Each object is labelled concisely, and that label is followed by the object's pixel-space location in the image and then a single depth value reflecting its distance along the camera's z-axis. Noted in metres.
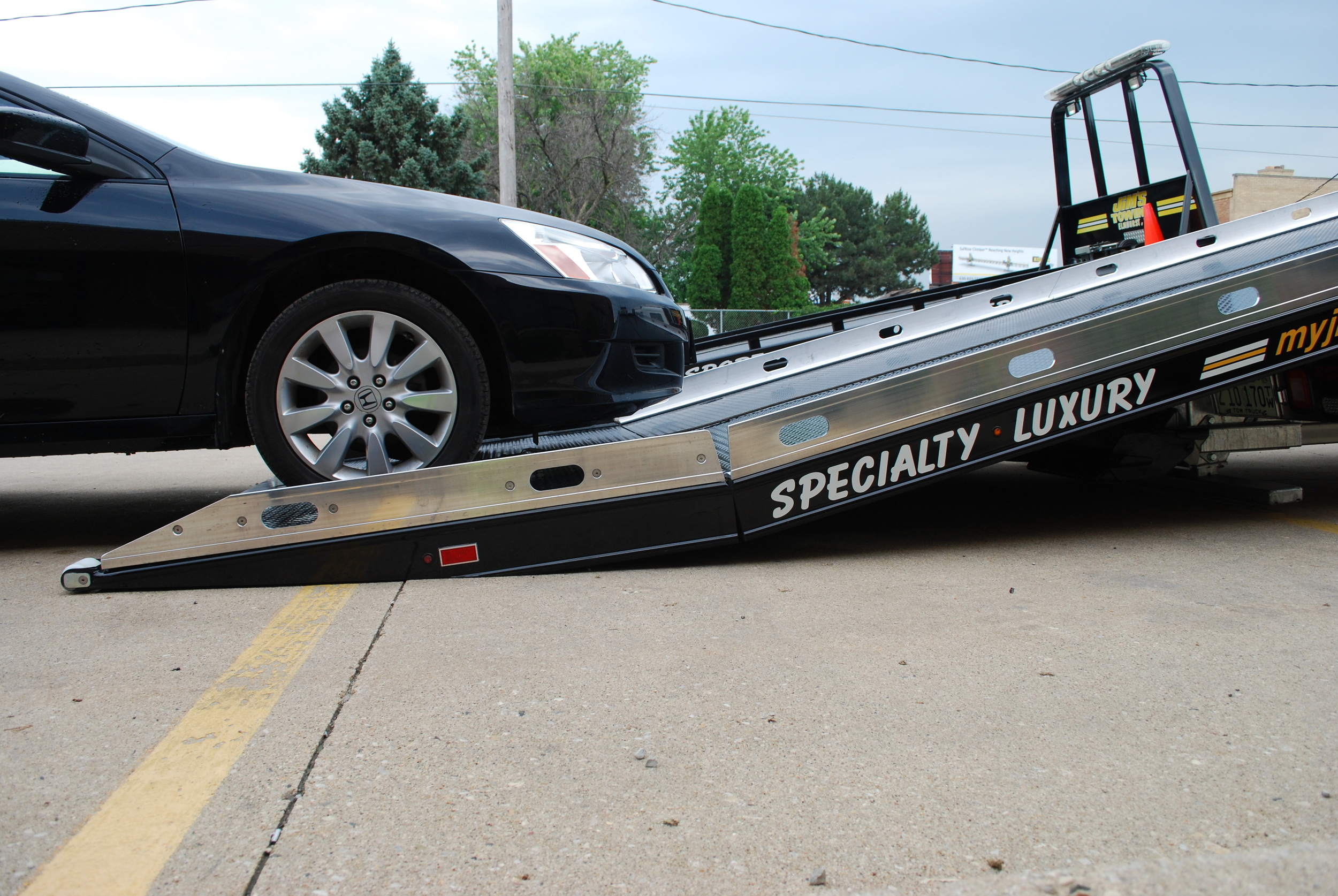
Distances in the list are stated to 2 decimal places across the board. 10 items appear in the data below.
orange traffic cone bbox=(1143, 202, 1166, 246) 5.20
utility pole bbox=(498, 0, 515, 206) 15.78
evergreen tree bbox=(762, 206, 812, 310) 37.72
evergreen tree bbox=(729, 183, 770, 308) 36.97
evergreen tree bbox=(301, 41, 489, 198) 24.66
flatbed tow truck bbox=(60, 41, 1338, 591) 2.95
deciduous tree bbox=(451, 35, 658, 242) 36.38
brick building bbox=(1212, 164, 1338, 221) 34.44
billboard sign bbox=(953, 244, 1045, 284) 54.97
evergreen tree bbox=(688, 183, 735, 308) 39.09
